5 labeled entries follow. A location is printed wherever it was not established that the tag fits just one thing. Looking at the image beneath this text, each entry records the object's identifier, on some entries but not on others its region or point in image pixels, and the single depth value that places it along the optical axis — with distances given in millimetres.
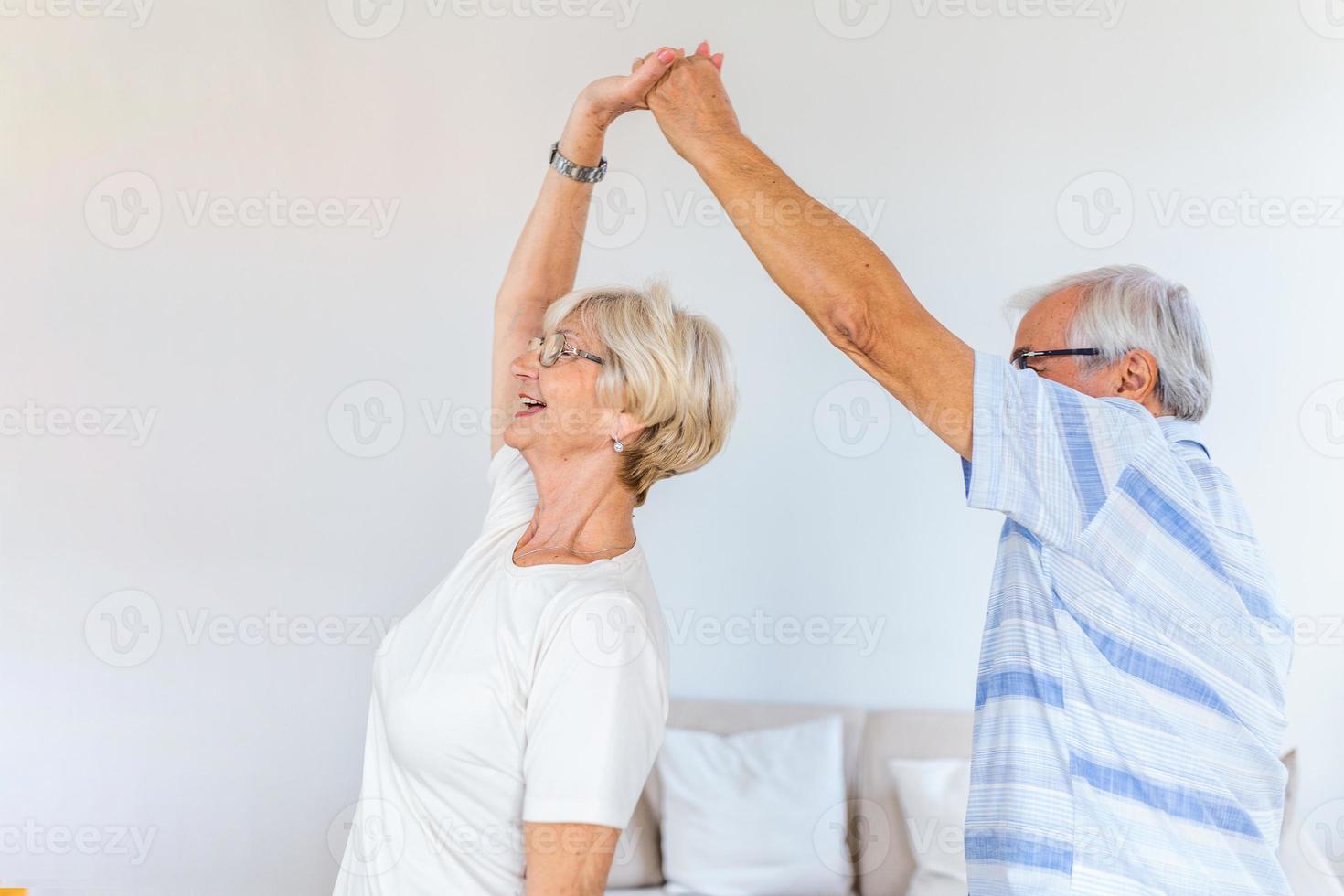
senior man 1211
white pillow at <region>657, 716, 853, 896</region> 2953
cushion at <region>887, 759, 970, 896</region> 2910
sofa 3020
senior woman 1359
